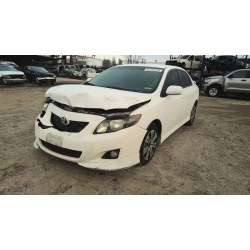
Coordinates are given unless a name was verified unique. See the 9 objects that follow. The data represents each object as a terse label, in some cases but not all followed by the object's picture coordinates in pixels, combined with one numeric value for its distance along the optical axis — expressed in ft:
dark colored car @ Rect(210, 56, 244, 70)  51.52
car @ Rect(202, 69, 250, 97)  34.27
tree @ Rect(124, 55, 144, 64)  183.57
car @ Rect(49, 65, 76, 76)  78.92
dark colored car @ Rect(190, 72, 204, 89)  48.98
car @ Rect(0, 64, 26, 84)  39.86
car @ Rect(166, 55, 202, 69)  55.83
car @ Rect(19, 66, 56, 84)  45.91
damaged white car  7.73
